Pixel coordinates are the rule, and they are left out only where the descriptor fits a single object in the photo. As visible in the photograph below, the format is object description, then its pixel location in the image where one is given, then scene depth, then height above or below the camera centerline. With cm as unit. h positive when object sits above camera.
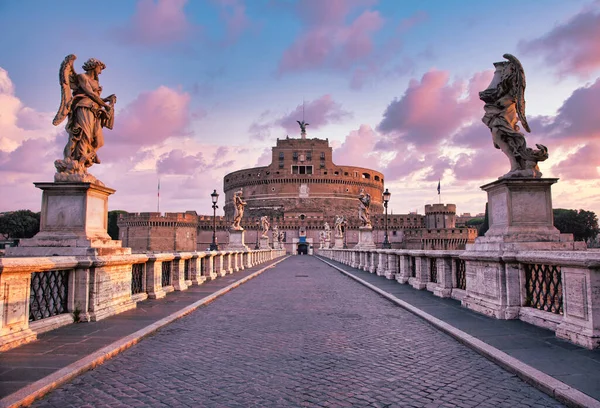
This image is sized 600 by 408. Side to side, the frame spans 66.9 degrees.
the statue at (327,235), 7548 -43
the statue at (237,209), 2627 +146
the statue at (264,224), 4802 +97
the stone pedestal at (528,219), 716 +19
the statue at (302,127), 12300 +2864
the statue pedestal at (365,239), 2698 -42
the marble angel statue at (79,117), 747 +201
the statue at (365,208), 2729 +146
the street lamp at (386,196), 3043 +242
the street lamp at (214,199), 3135 +240
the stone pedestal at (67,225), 704 +16
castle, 8256 +417
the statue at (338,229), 4613 +31
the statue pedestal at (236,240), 2615 -38
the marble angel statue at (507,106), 794 +225
